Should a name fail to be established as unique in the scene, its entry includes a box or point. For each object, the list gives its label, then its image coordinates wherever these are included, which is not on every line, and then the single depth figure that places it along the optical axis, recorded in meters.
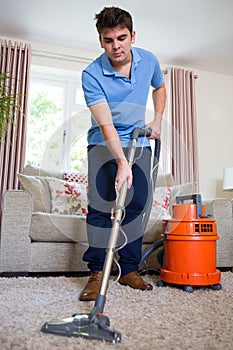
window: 3.67
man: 1.38
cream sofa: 2.03
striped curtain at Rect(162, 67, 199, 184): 3.96
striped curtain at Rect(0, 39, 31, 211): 3.31
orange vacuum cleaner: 1.57
